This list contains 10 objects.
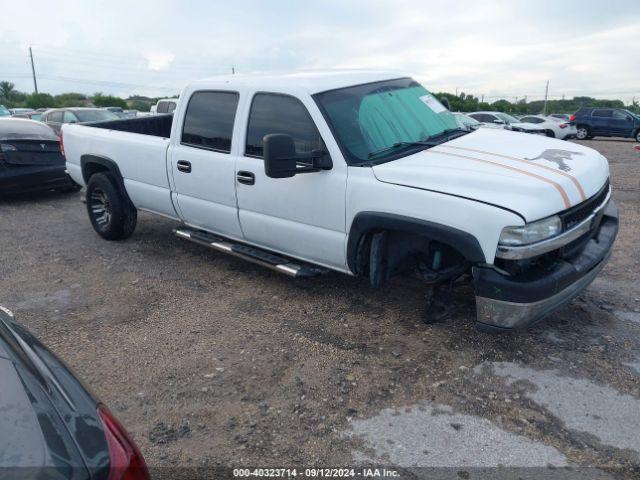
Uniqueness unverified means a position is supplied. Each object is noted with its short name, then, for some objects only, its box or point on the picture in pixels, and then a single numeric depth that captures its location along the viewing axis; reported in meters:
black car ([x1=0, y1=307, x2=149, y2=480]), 1.35
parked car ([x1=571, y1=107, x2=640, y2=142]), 22.31
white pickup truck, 3.22
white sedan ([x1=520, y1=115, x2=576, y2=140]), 22.72
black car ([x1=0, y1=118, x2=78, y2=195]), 8.36
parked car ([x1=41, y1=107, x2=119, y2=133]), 14.58
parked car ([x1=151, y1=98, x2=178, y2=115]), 15.45
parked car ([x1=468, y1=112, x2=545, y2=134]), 21.05
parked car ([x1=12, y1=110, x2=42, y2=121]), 19.84
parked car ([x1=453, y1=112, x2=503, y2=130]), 16.79
